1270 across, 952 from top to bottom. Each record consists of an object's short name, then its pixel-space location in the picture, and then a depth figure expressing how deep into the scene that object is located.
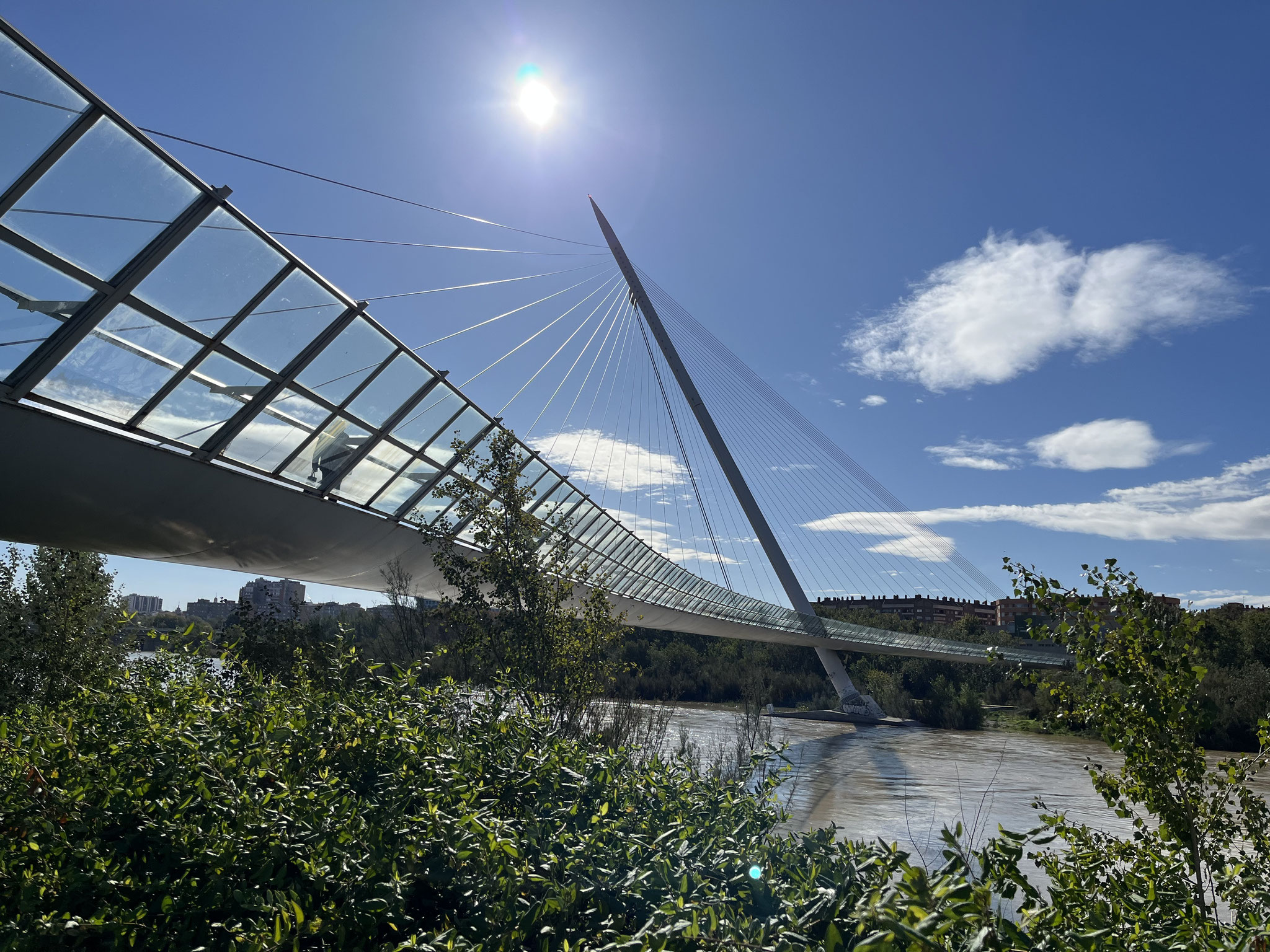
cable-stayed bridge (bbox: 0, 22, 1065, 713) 5.95
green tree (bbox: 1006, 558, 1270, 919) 3.92
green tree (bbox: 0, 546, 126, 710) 11.87
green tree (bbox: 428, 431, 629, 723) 9.75
